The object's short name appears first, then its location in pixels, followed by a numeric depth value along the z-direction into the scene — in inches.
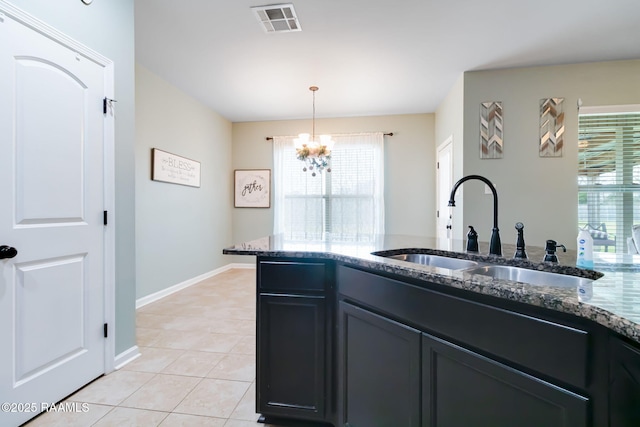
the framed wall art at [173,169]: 151.2
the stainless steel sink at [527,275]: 48.7
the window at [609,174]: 140.3
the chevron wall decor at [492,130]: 144.3
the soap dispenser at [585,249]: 49.1
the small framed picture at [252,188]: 230.7
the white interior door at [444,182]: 173.8
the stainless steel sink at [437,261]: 61.3
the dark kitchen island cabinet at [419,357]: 28.1
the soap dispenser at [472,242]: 65.2
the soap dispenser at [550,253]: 52.9
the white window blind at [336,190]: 215.8
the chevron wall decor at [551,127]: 140.7
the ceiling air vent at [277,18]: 100.8
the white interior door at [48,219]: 62.7
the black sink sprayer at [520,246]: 57.2
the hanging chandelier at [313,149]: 161.3
